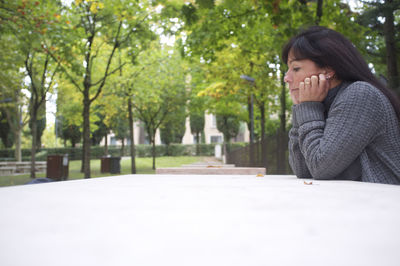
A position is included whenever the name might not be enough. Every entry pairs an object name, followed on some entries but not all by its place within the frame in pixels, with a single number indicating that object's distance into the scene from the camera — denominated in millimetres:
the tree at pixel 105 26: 11875
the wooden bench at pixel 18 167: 18612
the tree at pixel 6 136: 36188
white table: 431
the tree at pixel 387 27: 6020
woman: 2129
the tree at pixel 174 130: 28578
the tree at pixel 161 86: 20641
